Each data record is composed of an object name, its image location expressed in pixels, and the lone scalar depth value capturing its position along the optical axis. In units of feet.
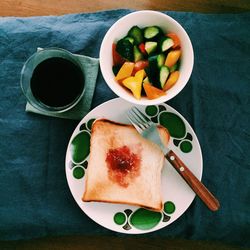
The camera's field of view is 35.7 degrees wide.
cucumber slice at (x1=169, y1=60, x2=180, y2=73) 2.69
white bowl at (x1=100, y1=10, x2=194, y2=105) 2.60
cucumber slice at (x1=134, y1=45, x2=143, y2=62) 2.66
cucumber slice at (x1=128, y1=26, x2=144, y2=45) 2.69
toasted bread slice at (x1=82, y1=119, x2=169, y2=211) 2.89
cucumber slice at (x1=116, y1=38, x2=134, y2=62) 2.65
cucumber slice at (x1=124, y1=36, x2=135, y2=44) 2.68
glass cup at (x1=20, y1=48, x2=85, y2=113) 2.85
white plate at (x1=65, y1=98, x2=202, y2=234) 2.91
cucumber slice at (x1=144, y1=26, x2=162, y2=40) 2.67
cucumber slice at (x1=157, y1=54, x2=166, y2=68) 2.61
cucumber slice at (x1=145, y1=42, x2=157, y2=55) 2.65
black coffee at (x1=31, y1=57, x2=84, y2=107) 2.83
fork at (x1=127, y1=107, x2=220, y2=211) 2.86
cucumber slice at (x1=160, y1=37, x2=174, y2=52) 2.62
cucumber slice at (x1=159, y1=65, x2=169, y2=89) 2.59
